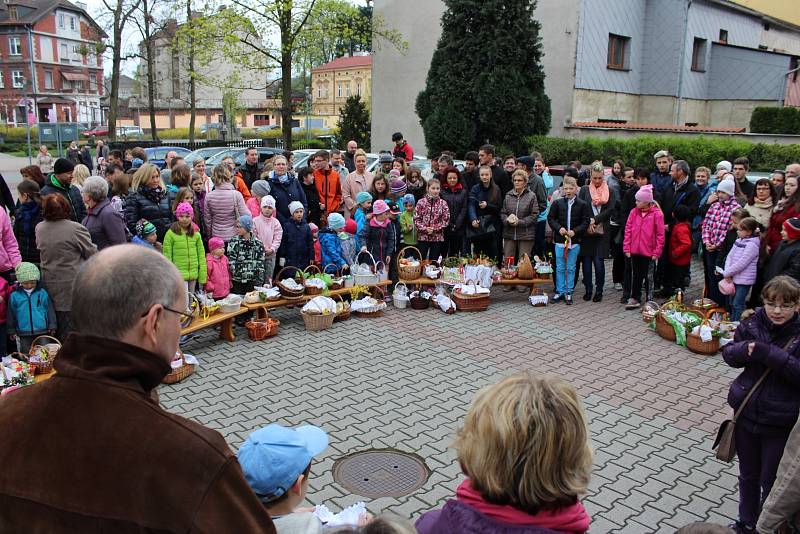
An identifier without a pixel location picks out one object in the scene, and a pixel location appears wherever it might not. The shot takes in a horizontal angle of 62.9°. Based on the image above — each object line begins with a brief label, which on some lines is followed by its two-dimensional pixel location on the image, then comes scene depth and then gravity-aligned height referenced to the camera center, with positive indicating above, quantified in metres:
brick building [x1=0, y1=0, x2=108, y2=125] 67.38 +8.06
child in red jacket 9.98 -1.37
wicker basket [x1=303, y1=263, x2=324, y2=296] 9.20 -2.02
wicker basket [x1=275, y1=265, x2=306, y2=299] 8.98 -2.01
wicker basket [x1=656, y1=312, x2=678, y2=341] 8.80 -2.36
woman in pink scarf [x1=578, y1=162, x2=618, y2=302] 10.29 -1.19
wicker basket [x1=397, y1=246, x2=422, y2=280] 10.07 -1.90
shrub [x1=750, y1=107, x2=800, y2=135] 20.81 +1.10
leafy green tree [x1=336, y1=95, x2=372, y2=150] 30.42 +1.08
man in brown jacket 1.63 -0.78
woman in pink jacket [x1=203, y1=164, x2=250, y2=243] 9.14 -0.92
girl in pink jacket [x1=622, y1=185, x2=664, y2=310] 9.70 -1.21
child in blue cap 2.80 -1.41
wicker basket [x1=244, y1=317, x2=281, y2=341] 8.54 -2.39
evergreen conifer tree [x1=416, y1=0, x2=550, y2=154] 20.56 +2.21
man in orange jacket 10.95 -0.67
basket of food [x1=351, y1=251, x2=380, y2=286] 9.79 -1.91
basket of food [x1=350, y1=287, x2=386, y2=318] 9.55 -2.32
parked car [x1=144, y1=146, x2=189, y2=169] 24.12 -0.42
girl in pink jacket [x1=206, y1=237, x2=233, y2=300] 8.59 -1.68
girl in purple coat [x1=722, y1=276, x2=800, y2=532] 4.24 -1.52
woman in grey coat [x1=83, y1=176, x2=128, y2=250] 7.46 -0.87
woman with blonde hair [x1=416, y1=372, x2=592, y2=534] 2.08 -1.01
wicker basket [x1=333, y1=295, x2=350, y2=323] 9.36 -2.41
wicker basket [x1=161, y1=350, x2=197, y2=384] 7.03 -2.49
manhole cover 5.10 -2.62
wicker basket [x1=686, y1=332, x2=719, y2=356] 8.21 -2.38
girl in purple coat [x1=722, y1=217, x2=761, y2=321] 8.30 -1.32
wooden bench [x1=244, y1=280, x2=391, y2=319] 8.71 -2.15
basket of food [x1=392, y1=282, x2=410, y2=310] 10.07 -2.27
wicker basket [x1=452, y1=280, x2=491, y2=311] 9.89 -2.30
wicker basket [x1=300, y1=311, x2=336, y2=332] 8.88 -2.37
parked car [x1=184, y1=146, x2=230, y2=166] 23.62 -0.38
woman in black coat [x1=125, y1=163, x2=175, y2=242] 8.61 -0.79
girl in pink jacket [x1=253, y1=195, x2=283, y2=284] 9.20 -1.18
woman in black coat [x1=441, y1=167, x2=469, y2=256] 10.70 -0.82
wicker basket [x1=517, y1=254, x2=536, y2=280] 10.35 -1.87
